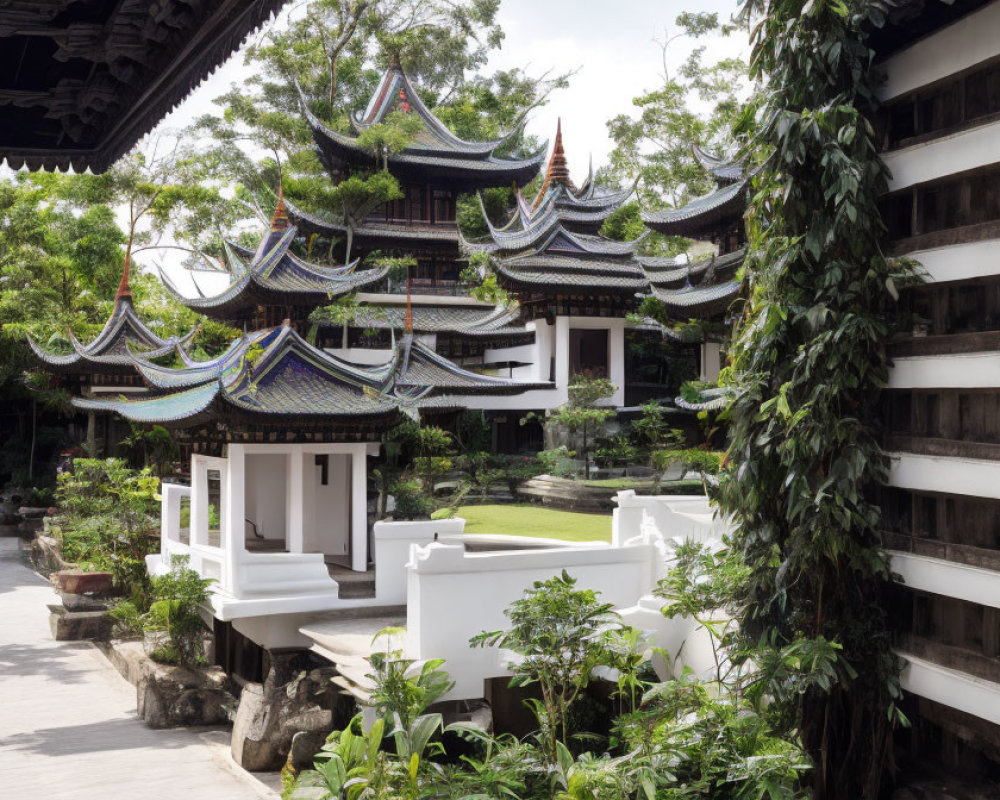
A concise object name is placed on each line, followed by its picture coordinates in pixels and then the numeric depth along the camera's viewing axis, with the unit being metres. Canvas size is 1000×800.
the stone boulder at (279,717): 11.50
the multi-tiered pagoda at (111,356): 26.02
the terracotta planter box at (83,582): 17.61
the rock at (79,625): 17.38
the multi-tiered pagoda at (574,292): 25.88
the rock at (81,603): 17.58
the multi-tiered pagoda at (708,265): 23.47
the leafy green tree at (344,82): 38.59
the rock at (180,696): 13.12
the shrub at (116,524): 18.11
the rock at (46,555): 21.59
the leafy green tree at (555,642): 8.74
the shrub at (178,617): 13.66
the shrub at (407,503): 15.67
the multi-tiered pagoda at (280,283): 17.64
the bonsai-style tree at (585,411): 23.92
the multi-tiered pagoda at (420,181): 31.14
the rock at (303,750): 11.09
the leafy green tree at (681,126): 36.94
